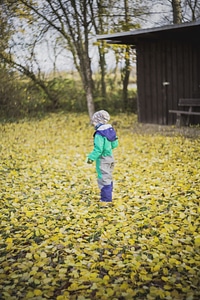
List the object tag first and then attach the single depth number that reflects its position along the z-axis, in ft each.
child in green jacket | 18.43
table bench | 42.89
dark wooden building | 43.55
